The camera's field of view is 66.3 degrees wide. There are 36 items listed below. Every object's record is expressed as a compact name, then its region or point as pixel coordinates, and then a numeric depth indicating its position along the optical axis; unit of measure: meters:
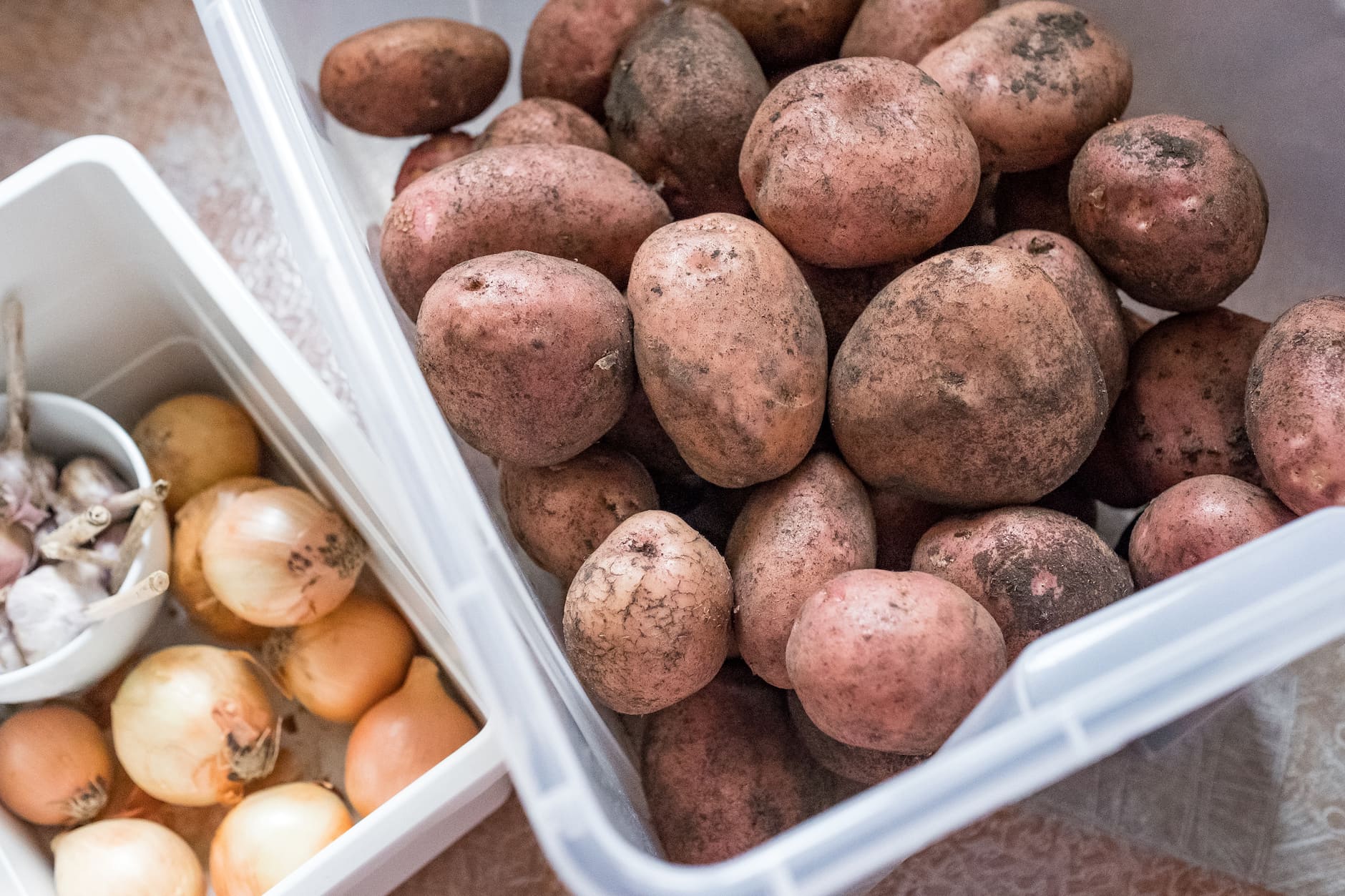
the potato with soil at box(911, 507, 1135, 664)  0.53
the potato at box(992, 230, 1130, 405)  0.60
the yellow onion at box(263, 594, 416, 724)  0.71
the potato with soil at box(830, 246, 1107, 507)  0.53
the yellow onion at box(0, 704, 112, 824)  0.68
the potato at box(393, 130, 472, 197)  0.73
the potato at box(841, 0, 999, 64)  0.69
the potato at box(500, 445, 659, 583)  0.60
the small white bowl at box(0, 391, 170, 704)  0.66
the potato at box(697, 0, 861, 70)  0.72
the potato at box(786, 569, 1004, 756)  0.47
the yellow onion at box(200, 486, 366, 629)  0.69
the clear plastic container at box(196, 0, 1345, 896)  0.40
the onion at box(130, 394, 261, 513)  0.77
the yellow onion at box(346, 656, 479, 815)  0.67
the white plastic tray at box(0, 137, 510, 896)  0.60
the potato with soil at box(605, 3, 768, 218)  0.66
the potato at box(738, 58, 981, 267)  0.57
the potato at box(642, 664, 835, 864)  0.60
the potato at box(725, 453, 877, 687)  0.54
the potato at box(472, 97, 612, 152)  0.68
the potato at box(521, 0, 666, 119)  0.72
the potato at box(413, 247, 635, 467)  0.53
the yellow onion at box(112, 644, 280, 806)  0.67
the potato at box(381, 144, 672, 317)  0.60
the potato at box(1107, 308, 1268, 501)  0.62
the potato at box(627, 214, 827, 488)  0.53
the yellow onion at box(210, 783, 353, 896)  0.64
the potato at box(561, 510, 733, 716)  0.51
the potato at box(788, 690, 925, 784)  0.57
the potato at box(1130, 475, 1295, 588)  0.54
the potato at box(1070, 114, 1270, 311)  0.59
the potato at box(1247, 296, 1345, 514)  0.52
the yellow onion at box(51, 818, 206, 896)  0.65
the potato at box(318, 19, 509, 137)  0.70
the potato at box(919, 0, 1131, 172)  0.63
